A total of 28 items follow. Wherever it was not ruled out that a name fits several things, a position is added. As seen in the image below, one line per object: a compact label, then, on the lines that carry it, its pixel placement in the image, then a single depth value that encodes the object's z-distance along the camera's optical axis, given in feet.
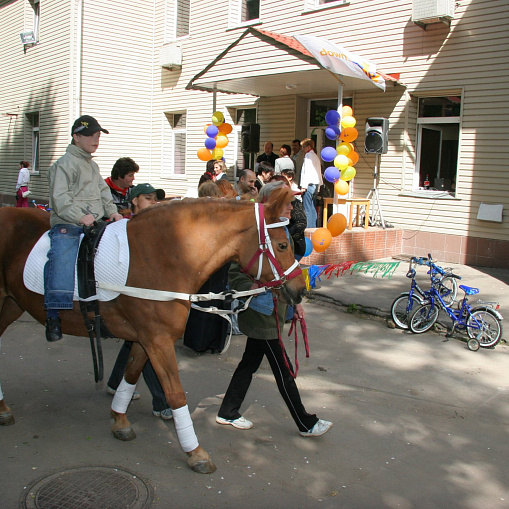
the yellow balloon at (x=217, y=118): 46.73
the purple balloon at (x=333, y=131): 36.53
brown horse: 11.80
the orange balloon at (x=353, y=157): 37.06
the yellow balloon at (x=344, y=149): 36.42
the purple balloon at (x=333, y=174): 35.37
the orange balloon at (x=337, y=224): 29.96
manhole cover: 10.95
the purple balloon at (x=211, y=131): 45.01
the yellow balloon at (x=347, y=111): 36.26
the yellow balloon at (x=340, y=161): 35.68
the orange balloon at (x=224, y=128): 47.50
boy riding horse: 12.41
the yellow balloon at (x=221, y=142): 46.52
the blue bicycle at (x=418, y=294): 23.35
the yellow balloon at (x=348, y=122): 35.94
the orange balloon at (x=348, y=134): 36.32
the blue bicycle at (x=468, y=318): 21.59
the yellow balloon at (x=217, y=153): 46.47
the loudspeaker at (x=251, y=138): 47.98
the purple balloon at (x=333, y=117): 36.14
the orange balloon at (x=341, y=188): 35.63
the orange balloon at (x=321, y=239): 28.30
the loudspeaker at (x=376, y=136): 38.22
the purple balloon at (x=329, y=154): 35.81
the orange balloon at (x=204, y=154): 46.24
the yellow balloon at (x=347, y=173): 36.27
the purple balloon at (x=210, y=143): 45.55
